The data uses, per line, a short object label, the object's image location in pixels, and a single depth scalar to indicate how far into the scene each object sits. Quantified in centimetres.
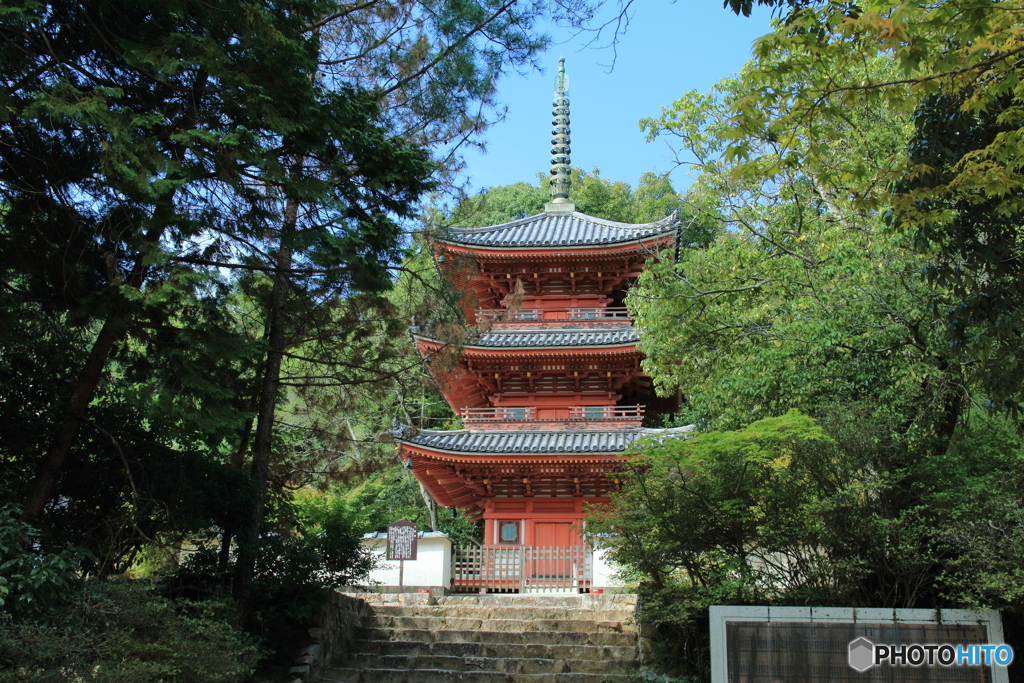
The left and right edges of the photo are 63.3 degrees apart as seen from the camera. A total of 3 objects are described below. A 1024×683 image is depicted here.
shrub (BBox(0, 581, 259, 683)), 541
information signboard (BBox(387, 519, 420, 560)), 1274
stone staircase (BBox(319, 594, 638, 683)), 919
